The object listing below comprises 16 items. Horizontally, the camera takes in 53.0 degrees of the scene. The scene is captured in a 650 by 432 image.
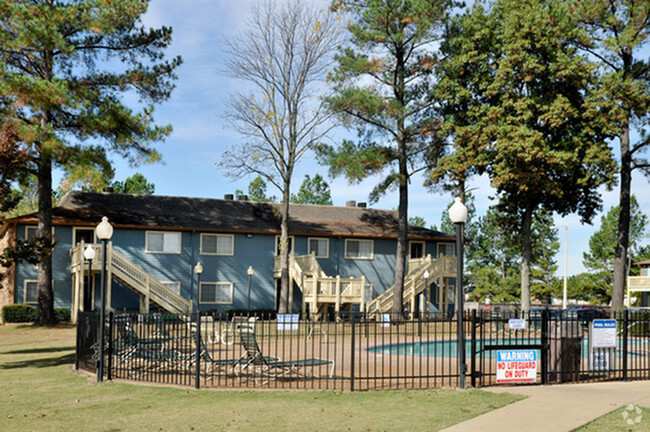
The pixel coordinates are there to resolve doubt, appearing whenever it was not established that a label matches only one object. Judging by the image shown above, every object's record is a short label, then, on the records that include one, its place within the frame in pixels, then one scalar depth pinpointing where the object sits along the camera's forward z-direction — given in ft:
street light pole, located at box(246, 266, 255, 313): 121.18
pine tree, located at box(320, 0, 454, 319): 110.93
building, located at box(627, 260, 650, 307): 167.73
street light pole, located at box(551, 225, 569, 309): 165.17
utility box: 43.78
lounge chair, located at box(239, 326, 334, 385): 43.31
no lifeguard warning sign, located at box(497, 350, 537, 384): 41.09
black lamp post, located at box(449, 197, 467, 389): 40.55
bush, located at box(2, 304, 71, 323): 105.79
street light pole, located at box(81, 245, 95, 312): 114.89
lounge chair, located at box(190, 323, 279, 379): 43.62
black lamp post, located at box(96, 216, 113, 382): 43.88
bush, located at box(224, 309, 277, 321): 121.90
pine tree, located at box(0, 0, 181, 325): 85.05
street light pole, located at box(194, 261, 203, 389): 39.52
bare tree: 115.24
